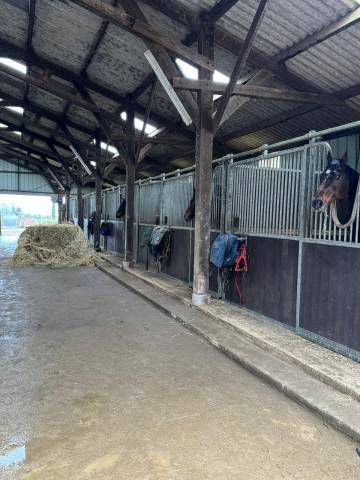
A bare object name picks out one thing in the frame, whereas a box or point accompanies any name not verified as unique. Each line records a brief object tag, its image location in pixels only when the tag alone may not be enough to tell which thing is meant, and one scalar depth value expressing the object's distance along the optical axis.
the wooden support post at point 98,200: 11.36
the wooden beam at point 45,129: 9.84
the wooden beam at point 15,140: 14.00
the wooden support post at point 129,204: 8.04
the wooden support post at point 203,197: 4.71
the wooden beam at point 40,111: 9.75
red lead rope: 4.39
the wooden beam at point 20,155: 17.44
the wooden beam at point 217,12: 4.04
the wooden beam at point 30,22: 5.61
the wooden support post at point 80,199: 14.48
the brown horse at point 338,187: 2.96
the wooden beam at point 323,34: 3.62
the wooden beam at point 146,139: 7.59
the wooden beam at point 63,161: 14.45
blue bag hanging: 4.39
